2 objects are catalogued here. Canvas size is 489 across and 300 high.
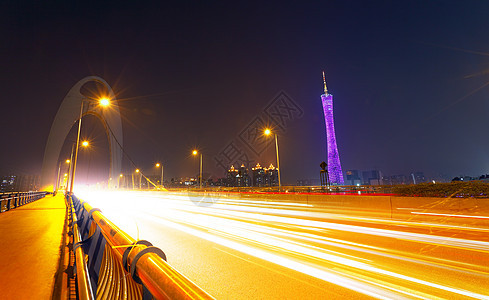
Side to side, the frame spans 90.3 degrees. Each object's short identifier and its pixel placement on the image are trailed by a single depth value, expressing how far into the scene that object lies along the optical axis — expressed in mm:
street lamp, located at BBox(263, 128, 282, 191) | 28555
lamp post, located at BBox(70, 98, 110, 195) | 16342
